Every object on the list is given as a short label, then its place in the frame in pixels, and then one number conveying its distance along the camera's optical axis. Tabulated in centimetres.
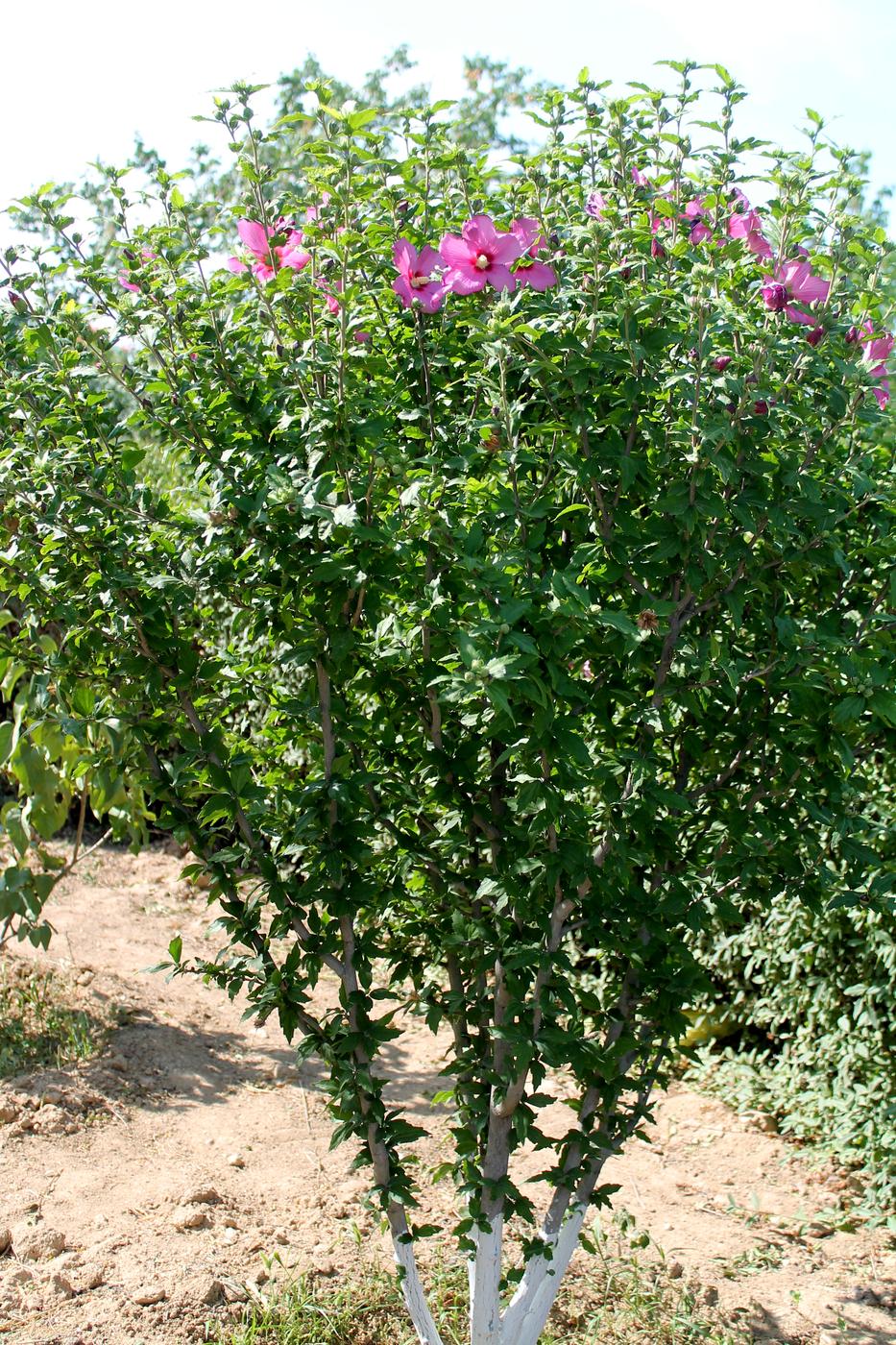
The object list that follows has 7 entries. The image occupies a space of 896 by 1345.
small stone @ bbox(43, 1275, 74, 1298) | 278
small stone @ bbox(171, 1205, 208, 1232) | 310
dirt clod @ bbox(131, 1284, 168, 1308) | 277
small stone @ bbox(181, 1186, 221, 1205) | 323
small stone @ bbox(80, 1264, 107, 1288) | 283
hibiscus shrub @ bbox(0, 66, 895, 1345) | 192
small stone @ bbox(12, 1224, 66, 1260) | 293
